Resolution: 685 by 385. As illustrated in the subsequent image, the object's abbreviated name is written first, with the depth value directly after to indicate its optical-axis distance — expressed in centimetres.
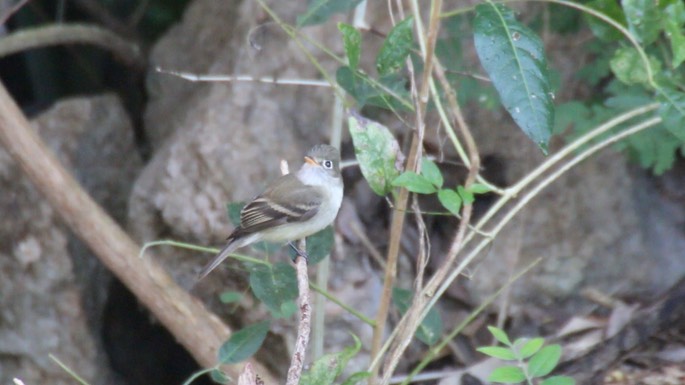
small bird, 827
